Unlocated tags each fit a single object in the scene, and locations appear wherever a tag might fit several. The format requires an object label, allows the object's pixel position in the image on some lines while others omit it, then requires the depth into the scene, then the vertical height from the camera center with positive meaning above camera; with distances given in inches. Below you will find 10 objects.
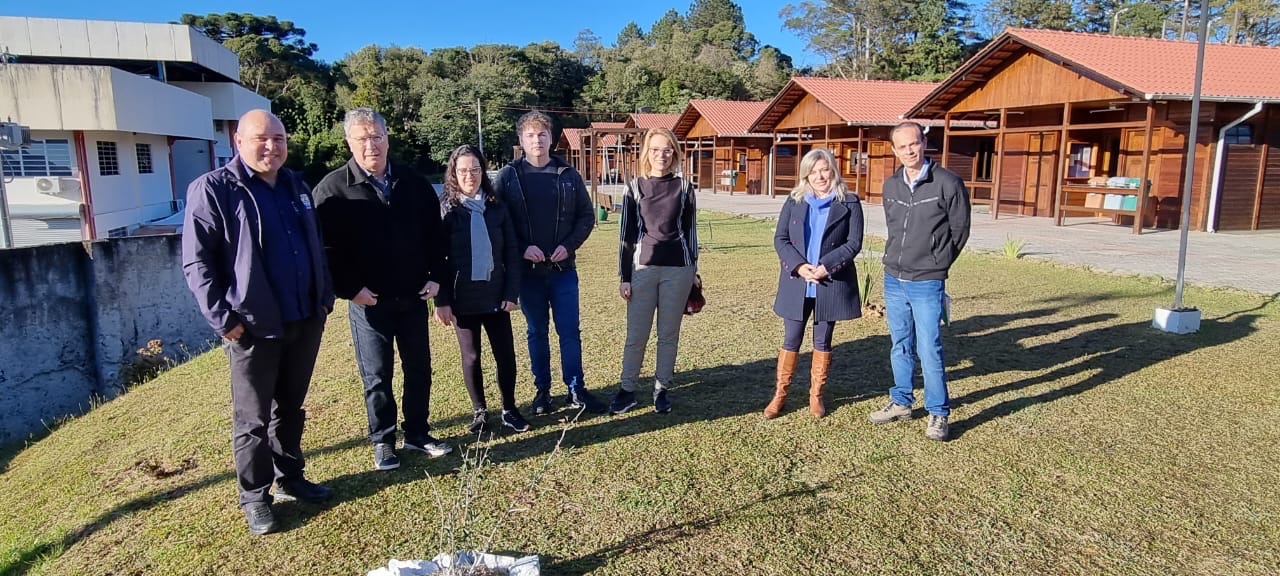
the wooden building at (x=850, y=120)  850.8 +63.2
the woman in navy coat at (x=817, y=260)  155.6 -17.6
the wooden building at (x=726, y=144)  1141.1 +47.0
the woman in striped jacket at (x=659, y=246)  156.8 -15.0
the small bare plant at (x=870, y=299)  269.6 -45.7
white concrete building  706.2 +50.9
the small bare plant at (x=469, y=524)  95.2 -51.4
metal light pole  239.9 +2.0
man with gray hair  129.4 -15.2
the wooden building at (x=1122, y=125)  532.4 +35.0
